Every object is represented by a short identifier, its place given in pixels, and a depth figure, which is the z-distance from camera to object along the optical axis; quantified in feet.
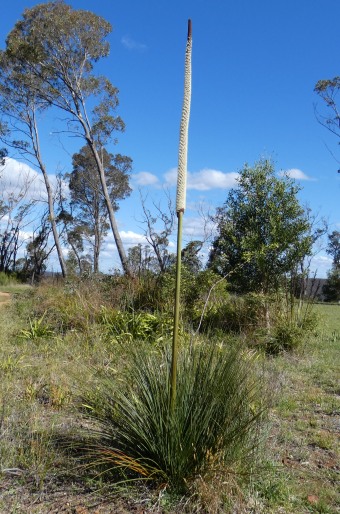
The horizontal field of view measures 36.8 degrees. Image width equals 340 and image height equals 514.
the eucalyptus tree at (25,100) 82.38
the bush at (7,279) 86.22
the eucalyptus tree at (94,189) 114.52
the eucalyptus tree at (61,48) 73.56
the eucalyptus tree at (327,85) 84.18
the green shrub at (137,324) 25.88
